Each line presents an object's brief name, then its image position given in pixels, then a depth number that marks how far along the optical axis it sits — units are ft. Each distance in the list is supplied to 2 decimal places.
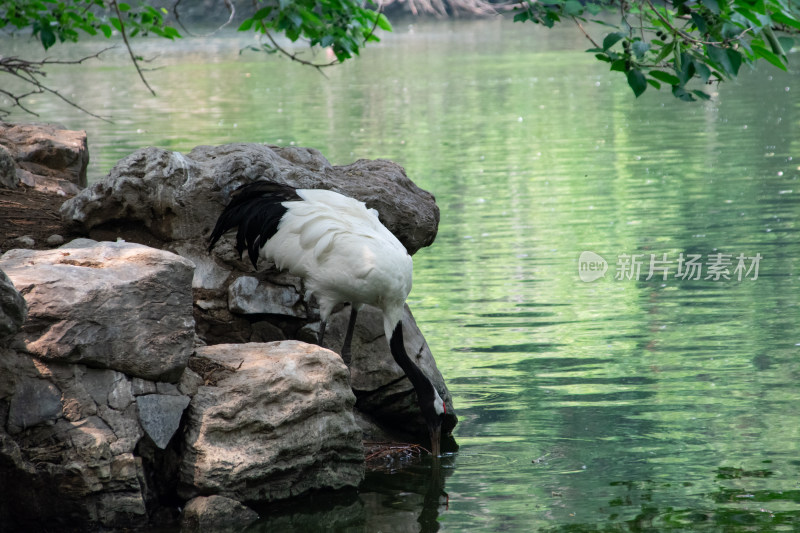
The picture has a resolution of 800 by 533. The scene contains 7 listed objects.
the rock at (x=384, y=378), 45.27
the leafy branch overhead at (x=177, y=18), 51.90
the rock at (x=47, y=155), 54.65
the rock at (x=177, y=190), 45.91
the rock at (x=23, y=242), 45.88
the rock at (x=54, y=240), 46.47
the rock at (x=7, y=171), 49.94
